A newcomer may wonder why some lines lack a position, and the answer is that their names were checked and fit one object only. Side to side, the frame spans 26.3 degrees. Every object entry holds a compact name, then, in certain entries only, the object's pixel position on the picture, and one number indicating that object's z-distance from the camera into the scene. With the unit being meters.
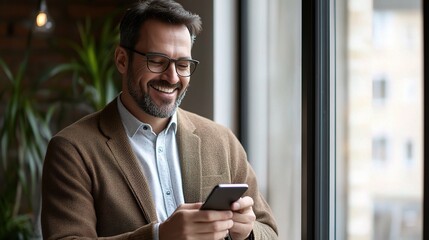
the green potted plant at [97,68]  4.68
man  2.43
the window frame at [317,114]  3.38
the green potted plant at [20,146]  4.67
